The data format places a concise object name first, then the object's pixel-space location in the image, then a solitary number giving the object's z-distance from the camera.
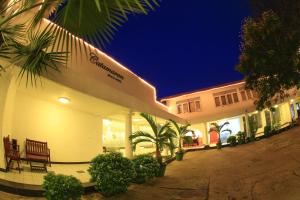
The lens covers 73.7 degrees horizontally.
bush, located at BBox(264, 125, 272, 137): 14.71
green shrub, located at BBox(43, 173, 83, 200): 4.64
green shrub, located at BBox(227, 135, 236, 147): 15.05
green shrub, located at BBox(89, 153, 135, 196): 5.74
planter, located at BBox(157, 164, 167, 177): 8.18
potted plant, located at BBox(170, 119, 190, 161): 11.96
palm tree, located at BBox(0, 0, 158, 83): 1.70
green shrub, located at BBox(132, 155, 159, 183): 7.23
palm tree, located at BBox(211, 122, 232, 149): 14.79
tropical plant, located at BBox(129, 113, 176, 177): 8.42
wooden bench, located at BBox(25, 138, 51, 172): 7.20
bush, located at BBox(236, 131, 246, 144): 15.06
